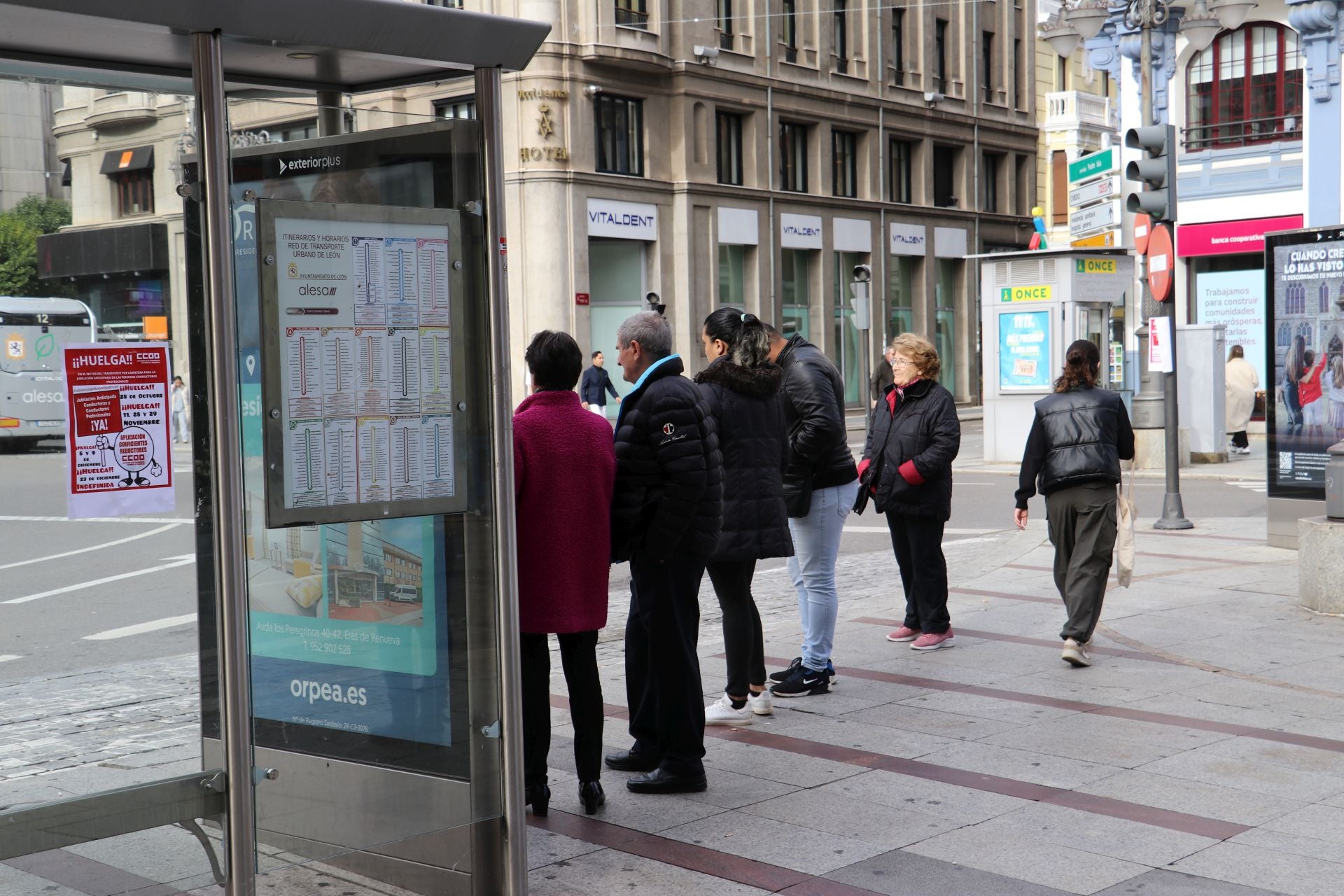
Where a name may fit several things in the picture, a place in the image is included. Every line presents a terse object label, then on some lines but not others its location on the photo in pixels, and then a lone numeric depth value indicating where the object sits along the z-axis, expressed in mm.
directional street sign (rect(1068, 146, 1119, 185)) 15734
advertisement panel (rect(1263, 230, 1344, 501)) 12039
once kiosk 21547
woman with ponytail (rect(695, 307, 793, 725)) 6523
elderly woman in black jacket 8312
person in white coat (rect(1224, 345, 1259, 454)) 22859
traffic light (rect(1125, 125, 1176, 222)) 13523
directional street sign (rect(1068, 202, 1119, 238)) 15961
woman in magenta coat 5125
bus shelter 3893
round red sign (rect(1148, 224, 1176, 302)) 14055
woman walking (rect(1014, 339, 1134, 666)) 7918
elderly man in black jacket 5492
